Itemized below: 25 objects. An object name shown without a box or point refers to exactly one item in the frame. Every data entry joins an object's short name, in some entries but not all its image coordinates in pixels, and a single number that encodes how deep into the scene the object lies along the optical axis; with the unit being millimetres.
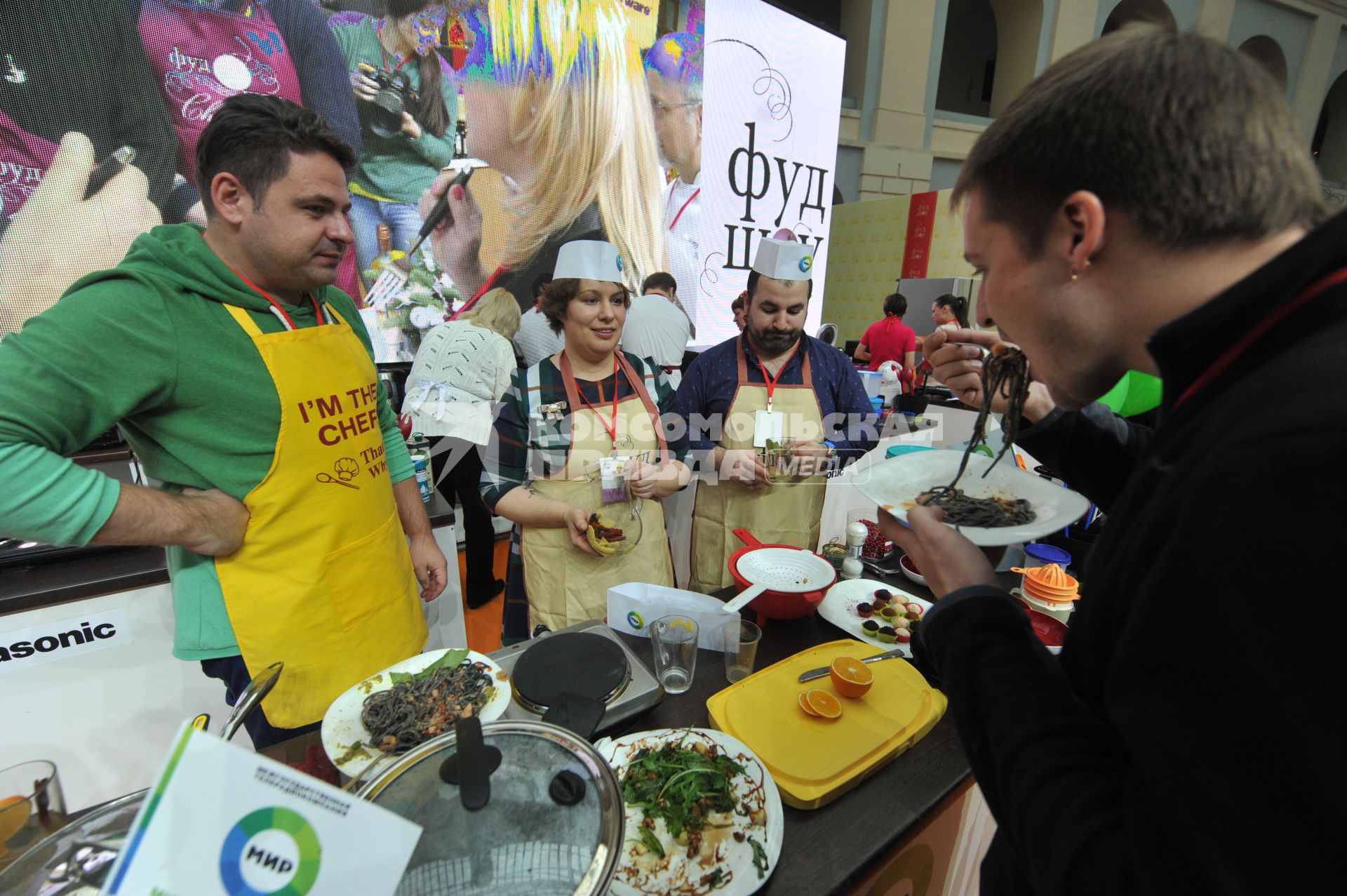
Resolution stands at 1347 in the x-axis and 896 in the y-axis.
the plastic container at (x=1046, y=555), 1937
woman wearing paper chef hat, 2109
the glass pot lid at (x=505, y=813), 534
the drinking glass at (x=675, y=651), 1296
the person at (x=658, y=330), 4321
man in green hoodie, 1108
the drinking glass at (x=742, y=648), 1330
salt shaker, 1877
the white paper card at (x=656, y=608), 1443
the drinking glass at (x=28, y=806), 686
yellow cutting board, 1033
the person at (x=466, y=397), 3348
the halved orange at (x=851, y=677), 1220
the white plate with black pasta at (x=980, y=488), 1005
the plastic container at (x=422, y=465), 2572
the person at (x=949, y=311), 6750
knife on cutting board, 1295
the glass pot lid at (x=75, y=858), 563
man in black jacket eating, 407
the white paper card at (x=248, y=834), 395
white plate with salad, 847
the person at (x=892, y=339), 6688
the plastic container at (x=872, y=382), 5283
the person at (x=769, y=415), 2449
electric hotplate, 1121
